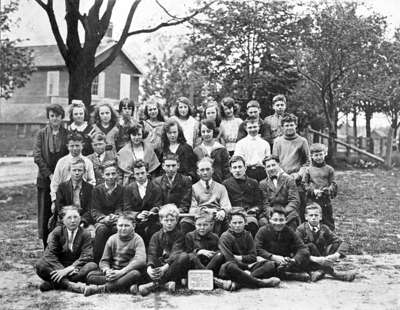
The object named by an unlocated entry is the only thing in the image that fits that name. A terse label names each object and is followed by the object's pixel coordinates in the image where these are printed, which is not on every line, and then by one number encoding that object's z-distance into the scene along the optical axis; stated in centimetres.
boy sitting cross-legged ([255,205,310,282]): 545
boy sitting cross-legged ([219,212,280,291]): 510
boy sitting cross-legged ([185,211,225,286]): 523
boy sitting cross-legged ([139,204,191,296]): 502
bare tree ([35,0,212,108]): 1194
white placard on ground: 502
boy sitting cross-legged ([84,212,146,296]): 493
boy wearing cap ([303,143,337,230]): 637
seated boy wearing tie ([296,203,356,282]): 555
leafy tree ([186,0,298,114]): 1569
